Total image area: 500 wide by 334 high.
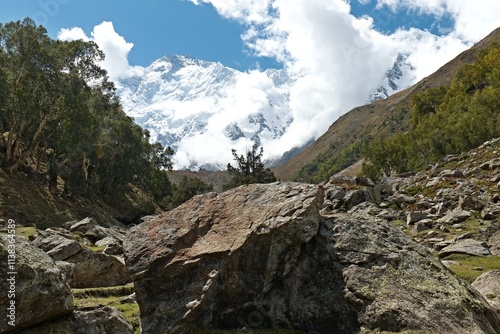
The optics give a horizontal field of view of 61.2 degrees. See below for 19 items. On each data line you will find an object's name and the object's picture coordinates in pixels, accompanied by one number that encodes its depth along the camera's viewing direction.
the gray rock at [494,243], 21.96
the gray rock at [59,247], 18.78
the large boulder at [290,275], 10.47
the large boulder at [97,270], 18.22
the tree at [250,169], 80.94
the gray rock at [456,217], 29.39
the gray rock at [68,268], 16.27
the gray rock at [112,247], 23.94
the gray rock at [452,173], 46.53
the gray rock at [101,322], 10.43
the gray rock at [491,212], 28.76
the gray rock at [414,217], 31.83
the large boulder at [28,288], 9.28
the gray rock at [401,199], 40.12
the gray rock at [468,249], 21.38
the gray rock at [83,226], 34.19
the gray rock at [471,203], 31.72
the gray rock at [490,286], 12.36
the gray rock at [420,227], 29.04
